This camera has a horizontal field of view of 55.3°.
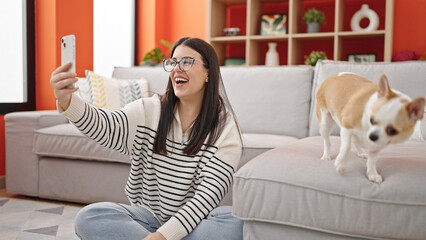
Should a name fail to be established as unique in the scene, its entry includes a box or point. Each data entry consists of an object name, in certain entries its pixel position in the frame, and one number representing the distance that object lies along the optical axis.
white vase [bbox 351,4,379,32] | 3.57
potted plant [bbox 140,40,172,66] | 3.89
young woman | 1.25
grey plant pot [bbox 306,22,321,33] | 3.74
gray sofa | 1.16
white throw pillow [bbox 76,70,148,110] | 2.62
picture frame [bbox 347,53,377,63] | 3.75
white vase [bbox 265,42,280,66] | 3.94
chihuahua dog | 0.90
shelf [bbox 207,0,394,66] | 3.69
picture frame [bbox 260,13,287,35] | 3.86
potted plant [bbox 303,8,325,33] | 3.74
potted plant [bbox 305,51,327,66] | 3.56
